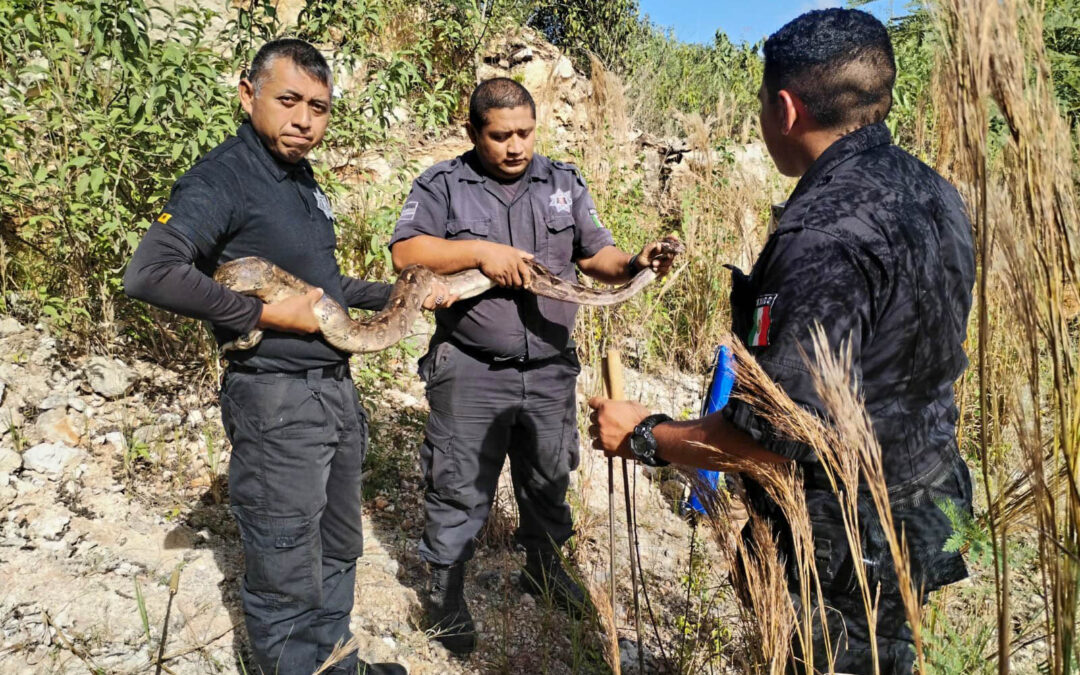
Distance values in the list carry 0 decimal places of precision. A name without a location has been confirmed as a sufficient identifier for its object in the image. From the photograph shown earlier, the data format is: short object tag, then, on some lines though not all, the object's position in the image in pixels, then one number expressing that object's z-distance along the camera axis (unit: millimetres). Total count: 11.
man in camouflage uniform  1681
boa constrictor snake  2410
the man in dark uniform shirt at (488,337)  3297
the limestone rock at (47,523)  3568
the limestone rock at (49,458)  3915
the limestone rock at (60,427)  4117
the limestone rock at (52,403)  4242
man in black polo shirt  2438
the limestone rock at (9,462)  3846
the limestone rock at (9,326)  4581
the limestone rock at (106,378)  4477
